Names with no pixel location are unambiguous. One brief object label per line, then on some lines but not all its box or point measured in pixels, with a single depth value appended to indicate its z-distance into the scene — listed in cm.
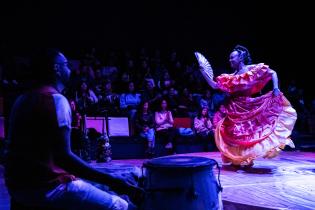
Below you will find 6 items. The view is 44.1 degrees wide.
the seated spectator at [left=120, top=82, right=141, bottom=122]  878
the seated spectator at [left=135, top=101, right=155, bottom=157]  812
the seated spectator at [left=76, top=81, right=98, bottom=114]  801
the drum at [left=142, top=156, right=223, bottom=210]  230
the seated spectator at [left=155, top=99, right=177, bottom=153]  854
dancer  510
